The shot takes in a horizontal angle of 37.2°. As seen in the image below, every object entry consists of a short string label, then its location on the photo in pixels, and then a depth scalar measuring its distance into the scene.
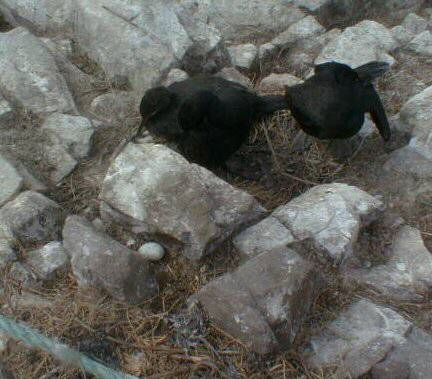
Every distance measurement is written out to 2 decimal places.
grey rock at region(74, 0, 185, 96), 4.50
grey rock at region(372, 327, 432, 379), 2.69
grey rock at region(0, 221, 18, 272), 3.20
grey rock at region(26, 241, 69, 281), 3.17
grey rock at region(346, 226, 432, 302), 3.19
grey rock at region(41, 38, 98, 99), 4.43
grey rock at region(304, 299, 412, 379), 2.76
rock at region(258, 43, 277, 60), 5.03
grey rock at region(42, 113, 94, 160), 3.95
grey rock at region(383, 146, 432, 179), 3.86
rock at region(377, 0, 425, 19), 5.62
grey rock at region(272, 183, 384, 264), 3.24
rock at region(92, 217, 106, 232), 3.45
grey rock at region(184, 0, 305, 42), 5.34
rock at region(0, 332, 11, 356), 2.86
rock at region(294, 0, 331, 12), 5.42
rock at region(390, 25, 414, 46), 5.06
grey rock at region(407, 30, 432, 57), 4.92
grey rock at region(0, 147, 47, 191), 3.61
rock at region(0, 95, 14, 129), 4.01
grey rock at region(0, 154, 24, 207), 3.51
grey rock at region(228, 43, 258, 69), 4.89
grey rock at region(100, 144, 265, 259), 3.16
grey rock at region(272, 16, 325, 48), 5.15
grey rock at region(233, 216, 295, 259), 3.23
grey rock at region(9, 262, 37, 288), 3.14
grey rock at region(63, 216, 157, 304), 2.99
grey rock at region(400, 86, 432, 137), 4.09
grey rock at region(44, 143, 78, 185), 3.80
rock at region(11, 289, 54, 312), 3.01
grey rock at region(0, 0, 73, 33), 4.87
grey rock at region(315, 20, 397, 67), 4.77
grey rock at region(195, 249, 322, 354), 2.76
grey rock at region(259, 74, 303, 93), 4.61
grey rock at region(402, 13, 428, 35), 5.29
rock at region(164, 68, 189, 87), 4.43
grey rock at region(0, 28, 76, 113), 4.17
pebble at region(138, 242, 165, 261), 3.23
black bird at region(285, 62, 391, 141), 3.83
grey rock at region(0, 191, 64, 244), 3.33
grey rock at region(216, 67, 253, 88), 4.59
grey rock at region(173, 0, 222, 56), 4.66
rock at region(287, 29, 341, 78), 4.96
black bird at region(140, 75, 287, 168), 3.78
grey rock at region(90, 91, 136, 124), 4.26
